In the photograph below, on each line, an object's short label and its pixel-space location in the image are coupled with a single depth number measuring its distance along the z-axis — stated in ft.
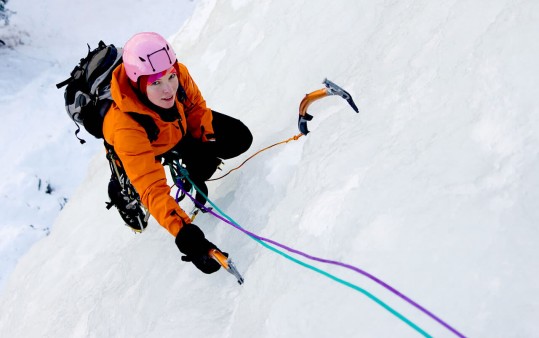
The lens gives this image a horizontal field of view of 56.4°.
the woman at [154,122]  7.25
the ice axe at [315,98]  7.30
